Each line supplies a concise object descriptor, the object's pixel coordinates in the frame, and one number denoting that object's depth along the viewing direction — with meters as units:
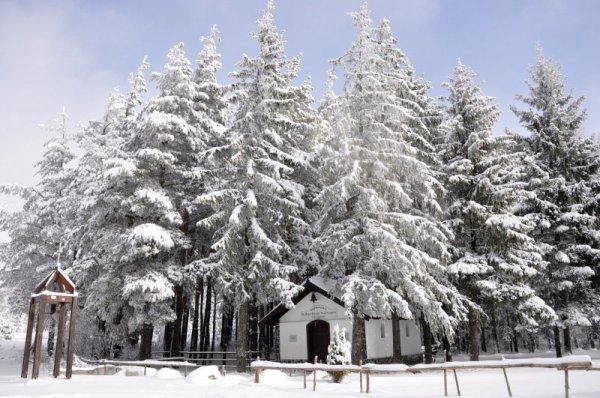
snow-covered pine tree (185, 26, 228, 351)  25.89
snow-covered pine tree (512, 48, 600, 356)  25.53
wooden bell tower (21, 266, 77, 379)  16.12
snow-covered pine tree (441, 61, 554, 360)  22.06
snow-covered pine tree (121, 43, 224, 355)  21.16
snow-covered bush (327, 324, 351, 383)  16.33
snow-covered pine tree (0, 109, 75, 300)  27.45
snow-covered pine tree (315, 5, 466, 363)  19.58
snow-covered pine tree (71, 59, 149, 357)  21.81
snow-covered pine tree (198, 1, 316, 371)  20.80
